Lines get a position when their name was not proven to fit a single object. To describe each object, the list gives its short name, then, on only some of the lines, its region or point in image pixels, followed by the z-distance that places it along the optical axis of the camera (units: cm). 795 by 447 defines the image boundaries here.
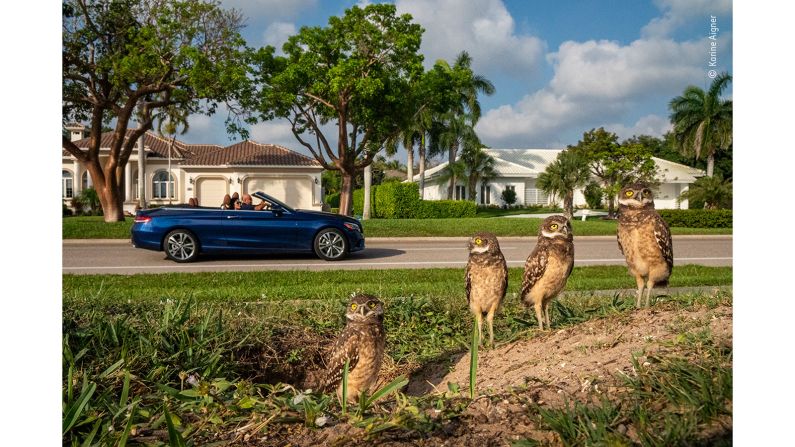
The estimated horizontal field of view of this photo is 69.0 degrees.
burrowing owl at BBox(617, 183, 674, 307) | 313
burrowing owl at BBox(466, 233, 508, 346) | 287
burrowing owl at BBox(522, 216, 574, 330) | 298
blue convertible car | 970
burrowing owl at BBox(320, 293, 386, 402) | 234
